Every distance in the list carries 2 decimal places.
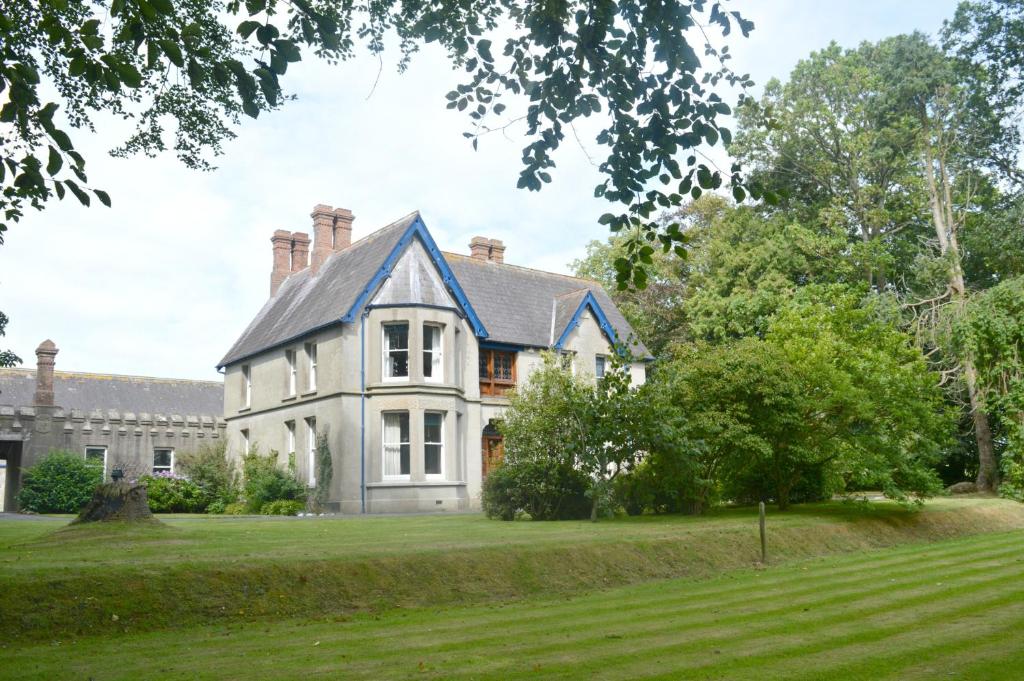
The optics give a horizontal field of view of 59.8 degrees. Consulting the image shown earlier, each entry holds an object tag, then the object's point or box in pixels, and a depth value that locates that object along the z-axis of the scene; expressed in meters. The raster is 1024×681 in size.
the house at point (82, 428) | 35.47
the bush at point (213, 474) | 32.94
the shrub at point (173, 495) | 30.84
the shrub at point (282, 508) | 28.83
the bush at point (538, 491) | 21.12
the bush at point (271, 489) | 29.98
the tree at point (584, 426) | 19.86
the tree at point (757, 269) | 38.56
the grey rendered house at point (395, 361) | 29.20
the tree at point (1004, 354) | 29.67
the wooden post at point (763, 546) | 16.22
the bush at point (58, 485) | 32.78
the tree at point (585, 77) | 6.56
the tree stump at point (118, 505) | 15.25
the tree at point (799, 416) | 20.67
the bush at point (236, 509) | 30.35
